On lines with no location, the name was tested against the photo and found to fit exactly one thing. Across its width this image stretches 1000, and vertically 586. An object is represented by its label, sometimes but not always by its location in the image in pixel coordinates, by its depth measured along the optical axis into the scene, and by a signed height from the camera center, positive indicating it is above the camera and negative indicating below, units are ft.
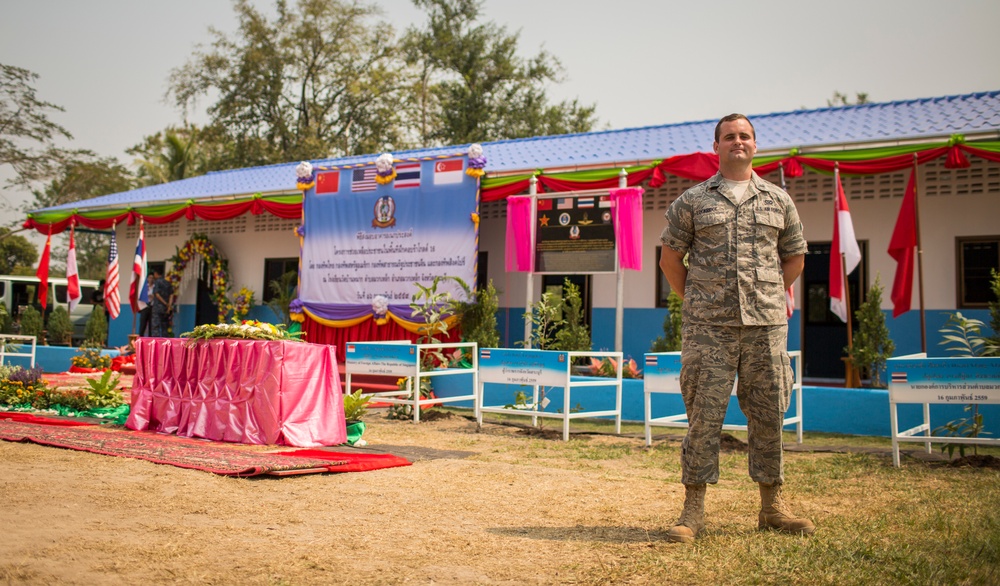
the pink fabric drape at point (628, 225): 37.32 +5.16
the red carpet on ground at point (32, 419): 28.68 -2.99
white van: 73.61 +3.19
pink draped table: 25.20 -1.80
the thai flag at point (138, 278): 53.47 +3.61
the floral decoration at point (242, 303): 54.34 +2.11
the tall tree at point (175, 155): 104.73 +23.63
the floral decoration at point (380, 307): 45.19 +1.65
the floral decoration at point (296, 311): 48.93 +1.48
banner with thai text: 43.55 +5.64
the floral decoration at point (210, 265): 56.70 +4.78
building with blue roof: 36.24 +7.31
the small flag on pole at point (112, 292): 52.13 +2.56
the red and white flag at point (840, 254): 33.71 +3.64
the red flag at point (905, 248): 32.81 +3.84
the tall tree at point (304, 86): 99.50 +29.89
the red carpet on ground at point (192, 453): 19.90 -3.08
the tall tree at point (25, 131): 86.79 +21.39
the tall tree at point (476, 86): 100.17 +30.67
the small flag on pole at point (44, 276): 57.18 +3.88
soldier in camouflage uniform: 13.71 +0.49
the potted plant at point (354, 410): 27.76 -2.41
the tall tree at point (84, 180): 98.07 +19.24
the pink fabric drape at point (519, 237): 40.11 +4.95
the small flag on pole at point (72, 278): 56.54 +3.66
